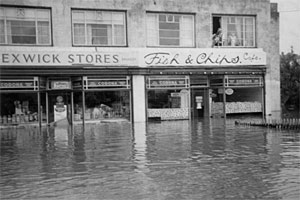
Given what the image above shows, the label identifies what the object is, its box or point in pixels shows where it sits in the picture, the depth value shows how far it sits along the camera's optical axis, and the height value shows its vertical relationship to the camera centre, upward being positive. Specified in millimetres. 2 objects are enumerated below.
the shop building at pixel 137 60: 24109 +1873
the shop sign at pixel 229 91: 27547 +25
